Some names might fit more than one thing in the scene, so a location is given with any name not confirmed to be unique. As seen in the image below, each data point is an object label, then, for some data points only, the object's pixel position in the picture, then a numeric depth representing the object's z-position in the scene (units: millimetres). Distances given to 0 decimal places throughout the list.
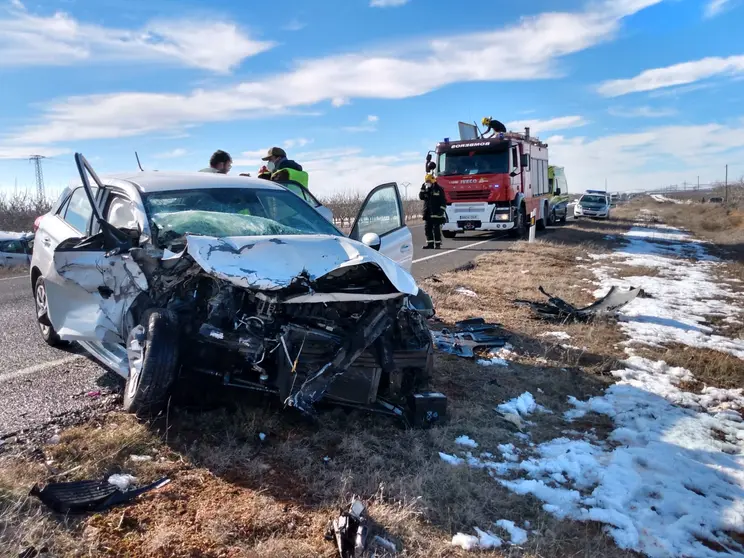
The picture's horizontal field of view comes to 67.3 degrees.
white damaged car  3188
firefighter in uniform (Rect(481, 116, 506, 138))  17734
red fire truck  16891
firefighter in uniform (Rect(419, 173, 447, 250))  14133
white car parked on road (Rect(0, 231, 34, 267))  12305
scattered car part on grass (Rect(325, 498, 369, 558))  2439
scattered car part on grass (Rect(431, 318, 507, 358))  5645
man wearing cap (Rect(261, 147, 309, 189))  7046
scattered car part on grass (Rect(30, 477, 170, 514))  2587
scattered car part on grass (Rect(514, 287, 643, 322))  7391
